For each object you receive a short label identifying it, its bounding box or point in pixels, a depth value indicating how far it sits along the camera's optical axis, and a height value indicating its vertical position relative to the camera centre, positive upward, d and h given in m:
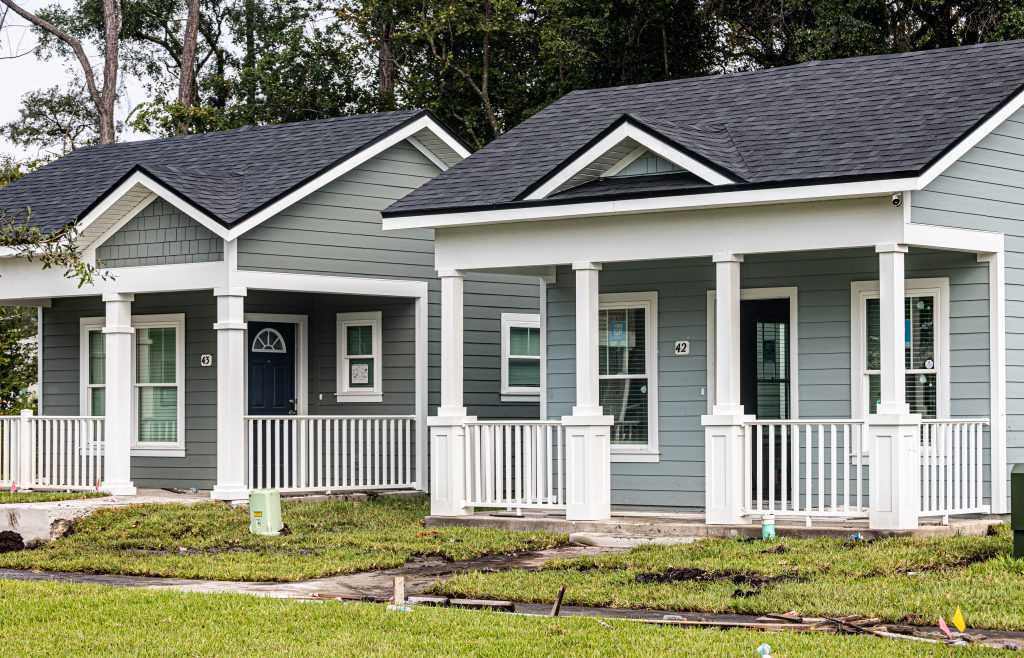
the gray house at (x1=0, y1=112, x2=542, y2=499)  18.38 +0.68
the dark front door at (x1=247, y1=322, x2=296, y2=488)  20.30 -0.03
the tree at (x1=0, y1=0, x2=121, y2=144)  36.66 +7.82
